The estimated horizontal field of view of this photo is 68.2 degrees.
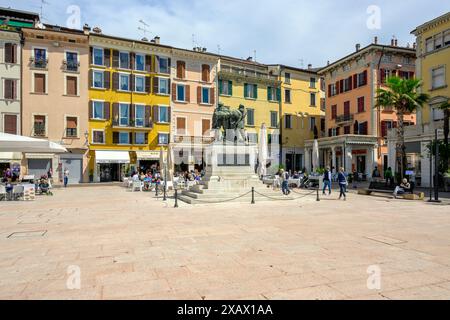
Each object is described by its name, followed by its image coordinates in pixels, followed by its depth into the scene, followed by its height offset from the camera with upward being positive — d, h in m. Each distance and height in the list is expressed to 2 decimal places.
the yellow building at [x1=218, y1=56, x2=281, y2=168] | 41.62 +8.87
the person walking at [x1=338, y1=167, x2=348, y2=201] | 16.16 -0.96
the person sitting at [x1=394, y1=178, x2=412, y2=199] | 16.94 -1.42
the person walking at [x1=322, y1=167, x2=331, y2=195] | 18.86 -0.88
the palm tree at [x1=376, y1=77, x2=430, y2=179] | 22.72 +4.46
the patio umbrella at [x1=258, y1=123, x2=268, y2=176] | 22.66 +0.54
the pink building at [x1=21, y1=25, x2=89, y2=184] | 32.75 +6.72
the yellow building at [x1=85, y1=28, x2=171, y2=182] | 35.19 +6.39
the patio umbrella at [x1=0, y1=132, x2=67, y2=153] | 14.42 +0.85
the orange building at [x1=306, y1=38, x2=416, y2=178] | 35.66 +5.70
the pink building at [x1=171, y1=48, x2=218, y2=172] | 38.44 +6.97
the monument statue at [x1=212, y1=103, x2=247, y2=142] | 17.33 +2.00
